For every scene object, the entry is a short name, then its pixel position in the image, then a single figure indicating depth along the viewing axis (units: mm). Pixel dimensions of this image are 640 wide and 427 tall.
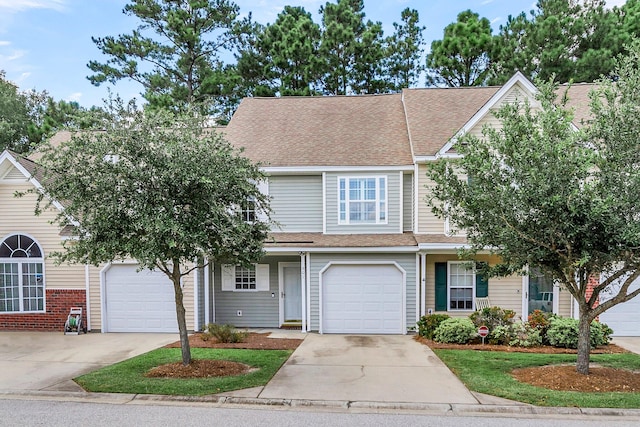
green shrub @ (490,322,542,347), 11594
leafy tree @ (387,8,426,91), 28609
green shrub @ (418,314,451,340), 12547
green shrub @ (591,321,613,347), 11352
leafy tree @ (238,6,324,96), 26320
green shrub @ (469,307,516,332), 12320
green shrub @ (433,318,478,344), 11852
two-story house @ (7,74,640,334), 13641
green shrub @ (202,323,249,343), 12156
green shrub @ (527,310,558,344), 11828
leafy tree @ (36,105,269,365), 7965
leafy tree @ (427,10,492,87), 25281
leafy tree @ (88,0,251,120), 25438
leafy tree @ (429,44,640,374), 7133
